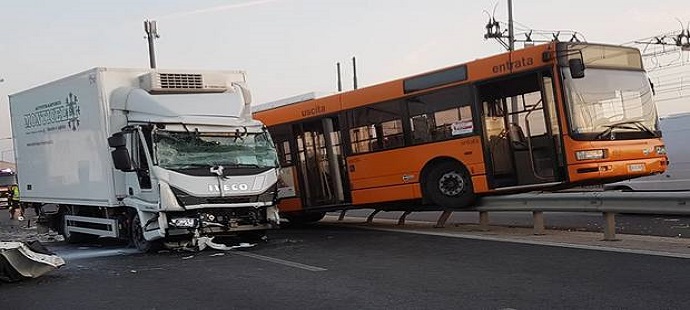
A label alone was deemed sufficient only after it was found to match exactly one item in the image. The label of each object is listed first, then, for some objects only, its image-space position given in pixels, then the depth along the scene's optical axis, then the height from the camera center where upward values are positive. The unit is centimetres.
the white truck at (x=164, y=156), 1152 +75
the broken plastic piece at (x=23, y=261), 893 -59
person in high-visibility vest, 2511 +40
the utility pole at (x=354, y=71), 4609 +695
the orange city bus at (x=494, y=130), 1159 +54
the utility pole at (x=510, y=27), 3084 +572
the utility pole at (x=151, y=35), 3125 +749
